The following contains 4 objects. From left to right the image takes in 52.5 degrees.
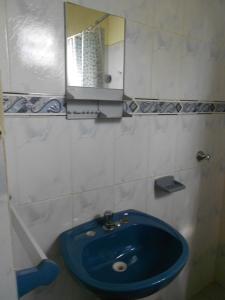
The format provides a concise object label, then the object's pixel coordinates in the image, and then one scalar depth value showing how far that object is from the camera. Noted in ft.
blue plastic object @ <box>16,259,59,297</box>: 1.72
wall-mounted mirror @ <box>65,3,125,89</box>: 3.03
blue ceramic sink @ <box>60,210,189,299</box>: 3.04
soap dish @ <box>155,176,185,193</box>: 4.29
